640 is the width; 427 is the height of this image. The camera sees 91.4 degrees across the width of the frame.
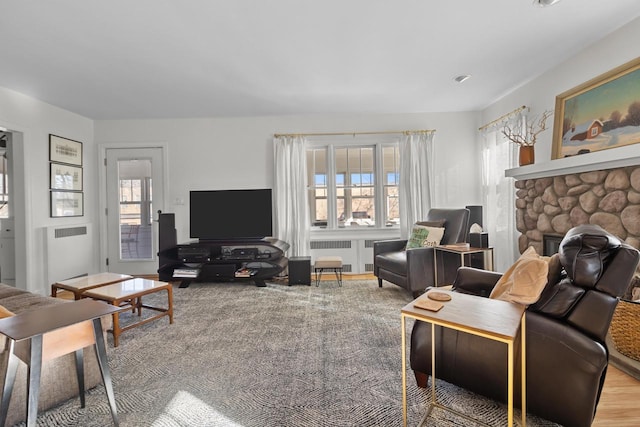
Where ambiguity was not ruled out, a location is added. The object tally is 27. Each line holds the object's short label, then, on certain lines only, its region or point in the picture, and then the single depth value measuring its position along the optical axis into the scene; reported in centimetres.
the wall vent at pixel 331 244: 467
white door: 474
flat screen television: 444
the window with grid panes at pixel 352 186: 475
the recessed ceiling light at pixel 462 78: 338
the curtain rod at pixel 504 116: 363
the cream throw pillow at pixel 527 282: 143
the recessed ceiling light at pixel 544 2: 212
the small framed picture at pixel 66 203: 405
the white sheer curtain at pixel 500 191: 379
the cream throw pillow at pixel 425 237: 365
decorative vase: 334
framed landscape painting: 245
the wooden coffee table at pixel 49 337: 119
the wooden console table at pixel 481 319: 114
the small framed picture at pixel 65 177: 405
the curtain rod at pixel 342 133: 461
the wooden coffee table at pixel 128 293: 236
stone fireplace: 228
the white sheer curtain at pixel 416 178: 452
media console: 406
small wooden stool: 403
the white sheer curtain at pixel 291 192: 458
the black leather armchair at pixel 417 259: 331
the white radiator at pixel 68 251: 391
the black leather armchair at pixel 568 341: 125
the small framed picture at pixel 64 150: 403
